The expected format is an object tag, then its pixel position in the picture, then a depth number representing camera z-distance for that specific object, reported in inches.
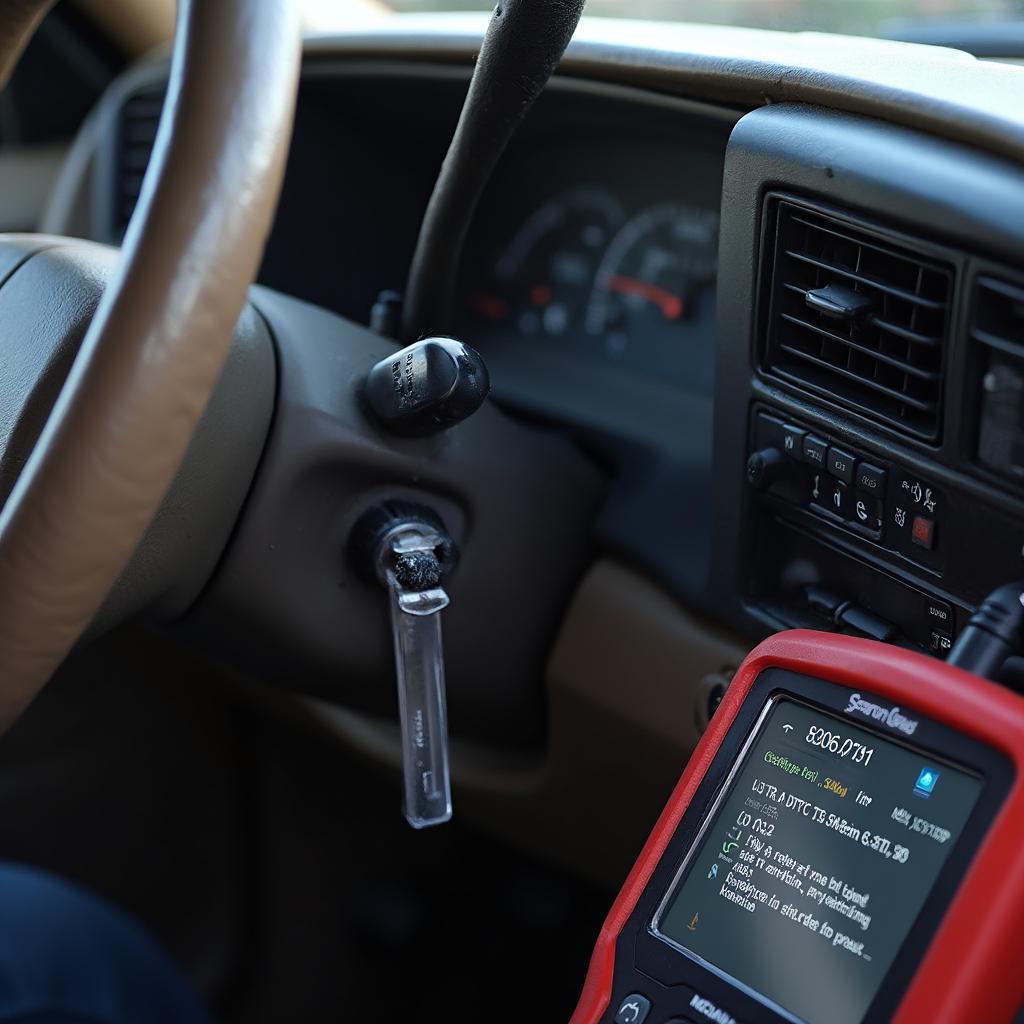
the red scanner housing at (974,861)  22.7
